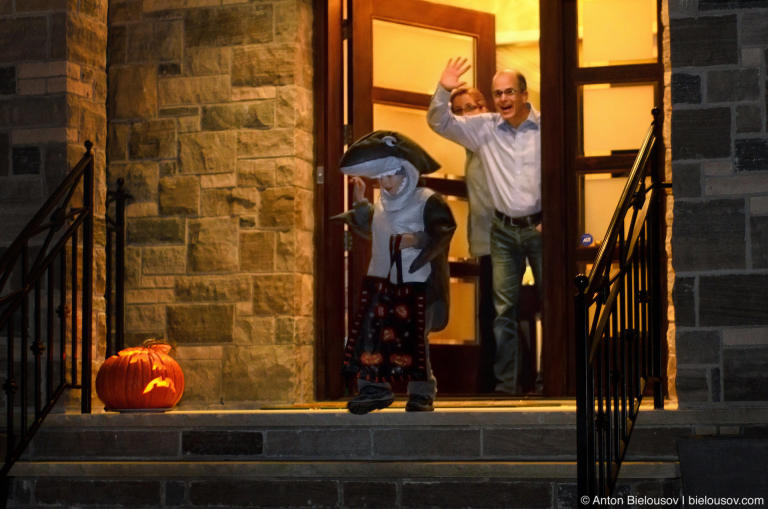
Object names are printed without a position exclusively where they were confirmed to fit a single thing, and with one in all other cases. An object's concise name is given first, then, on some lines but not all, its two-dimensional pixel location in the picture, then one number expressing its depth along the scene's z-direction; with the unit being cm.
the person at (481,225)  1341
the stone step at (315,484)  911
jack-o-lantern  1081
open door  1298
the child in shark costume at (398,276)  1019
